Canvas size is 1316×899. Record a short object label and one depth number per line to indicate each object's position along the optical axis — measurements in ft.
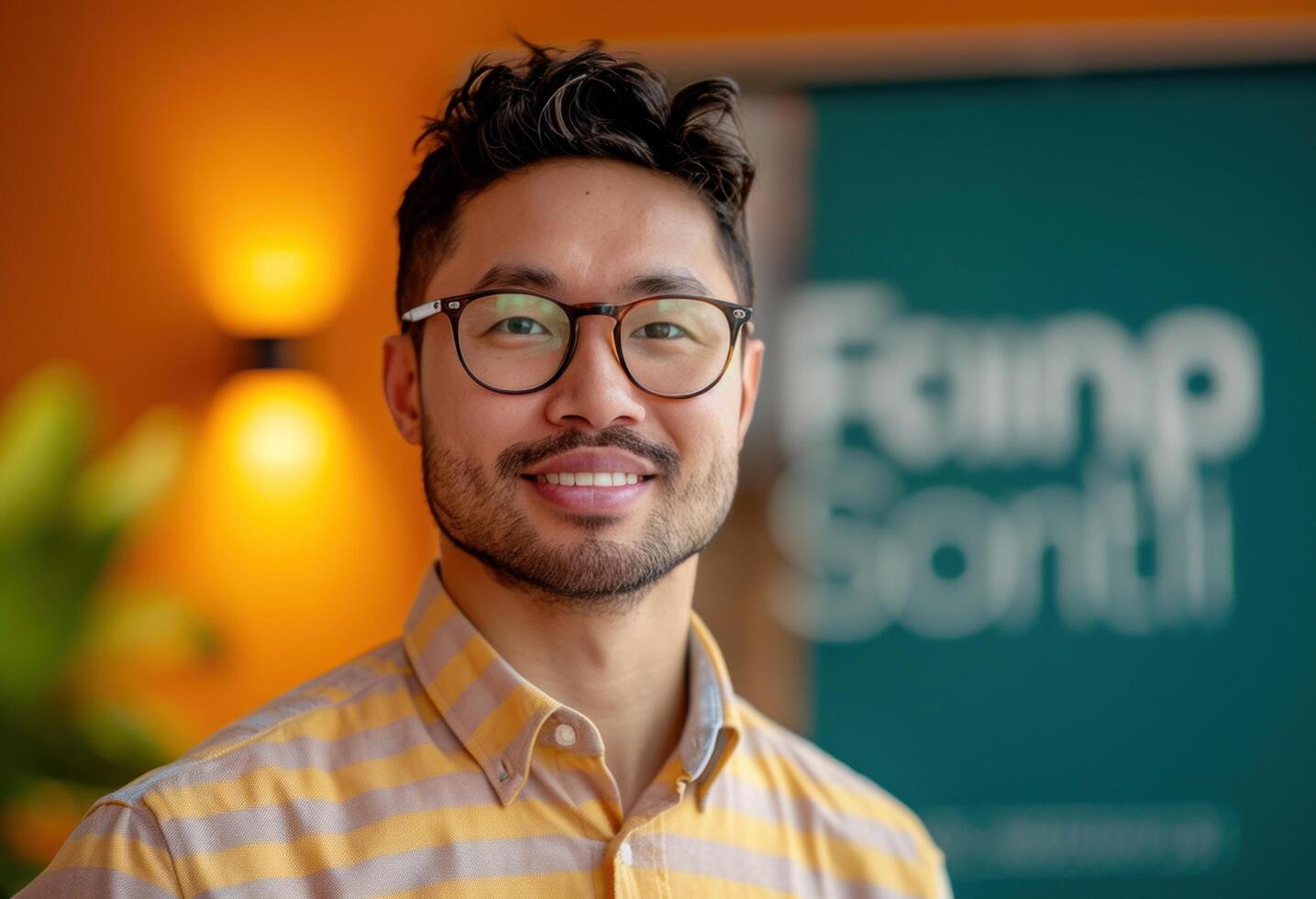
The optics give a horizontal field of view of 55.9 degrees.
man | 3.90
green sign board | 9.77
